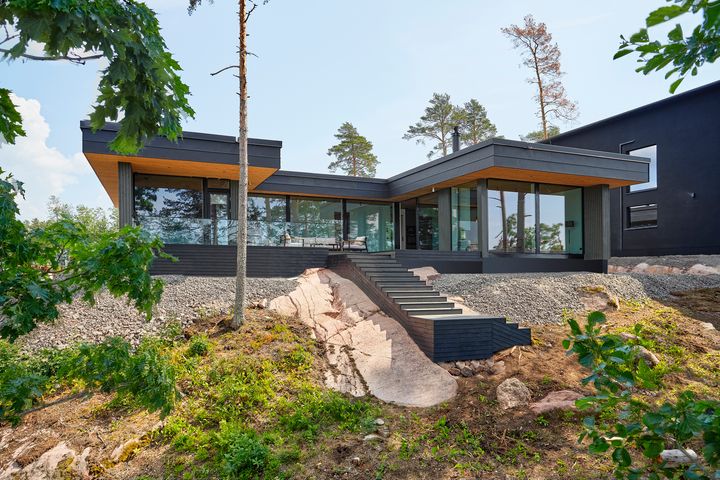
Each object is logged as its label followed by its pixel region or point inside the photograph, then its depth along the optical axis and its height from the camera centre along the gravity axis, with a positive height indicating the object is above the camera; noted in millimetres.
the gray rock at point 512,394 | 6148 -1997
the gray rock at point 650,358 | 7017 -1738
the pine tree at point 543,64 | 20453 +7811
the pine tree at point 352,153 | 29531 +5688
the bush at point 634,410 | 1476 -558
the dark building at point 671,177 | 17656 +2506
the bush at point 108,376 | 3479 -1061
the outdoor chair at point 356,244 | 16250 -8
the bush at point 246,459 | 4922 -2265
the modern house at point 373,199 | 11992 +1259
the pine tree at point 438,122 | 26625 +6846
